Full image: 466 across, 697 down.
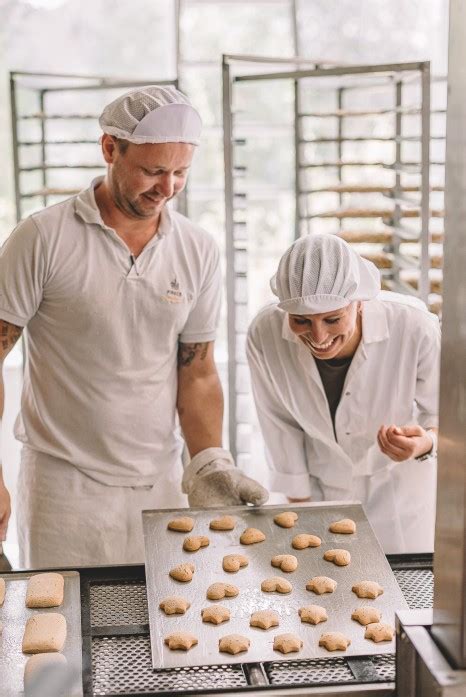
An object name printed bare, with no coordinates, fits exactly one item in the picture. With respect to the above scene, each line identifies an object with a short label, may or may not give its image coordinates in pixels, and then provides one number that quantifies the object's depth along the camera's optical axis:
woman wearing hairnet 2.40
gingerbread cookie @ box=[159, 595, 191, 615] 1.63
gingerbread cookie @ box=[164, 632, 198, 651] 1.51
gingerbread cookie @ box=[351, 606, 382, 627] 1.59
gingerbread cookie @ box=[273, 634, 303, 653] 1.50
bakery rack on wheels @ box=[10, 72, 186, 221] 3.95
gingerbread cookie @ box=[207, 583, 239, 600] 1.68
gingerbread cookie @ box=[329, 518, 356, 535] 1.91
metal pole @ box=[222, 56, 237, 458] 3.38
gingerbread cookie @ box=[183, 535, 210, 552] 1.85
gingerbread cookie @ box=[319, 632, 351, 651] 1.51
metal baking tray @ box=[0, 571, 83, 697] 1.40
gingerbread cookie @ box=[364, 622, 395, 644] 1.53
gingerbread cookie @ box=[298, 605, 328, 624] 1.60
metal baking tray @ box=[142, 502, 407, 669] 1.52
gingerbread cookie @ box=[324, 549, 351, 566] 1.79
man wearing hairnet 2.29
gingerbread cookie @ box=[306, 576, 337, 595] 1.70
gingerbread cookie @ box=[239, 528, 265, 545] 1.89
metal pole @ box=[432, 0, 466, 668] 1.11
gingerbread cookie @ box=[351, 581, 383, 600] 1.68
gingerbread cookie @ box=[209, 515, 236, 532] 1.95
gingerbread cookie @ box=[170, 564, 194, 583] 1.74
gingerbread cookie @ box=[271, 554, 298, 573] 1.78
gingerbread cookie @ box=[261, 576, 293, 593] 1.71
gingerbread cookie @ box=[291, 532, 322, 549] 1.87
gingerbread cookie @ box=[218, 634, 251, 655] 1.50
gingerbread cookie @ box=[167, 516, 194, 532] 1.92
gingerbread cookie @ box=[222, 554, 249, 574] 1.79
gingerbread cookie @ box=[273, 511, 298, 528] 1.95
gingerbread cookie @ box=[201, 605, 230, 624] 1.61
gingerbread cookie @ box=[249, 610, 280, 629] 1.58
